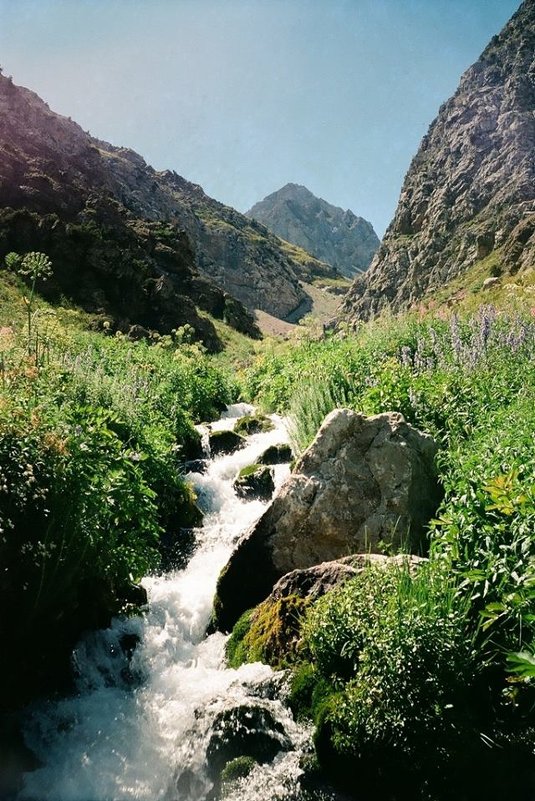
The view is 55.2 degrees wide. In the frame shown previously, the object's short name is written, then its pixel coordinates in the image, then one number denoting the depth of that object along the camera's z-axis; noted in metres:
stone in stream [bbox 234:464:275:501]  11.77
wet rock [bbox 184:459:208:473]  13.31
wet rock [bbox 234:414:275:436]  16.15
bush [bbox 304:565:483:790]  3.89
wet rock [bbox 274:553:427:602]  5.51
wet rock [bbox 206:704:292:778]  4.80
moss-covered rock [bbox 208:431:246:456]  14.61
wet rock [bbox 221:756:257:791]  4.66
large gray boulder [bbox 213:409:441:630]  7.12
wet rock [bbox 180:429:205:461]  14.16
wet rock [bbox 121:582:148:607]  7.52
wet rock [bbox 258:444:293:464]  12.96
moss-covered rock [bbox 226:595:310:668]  5.72
